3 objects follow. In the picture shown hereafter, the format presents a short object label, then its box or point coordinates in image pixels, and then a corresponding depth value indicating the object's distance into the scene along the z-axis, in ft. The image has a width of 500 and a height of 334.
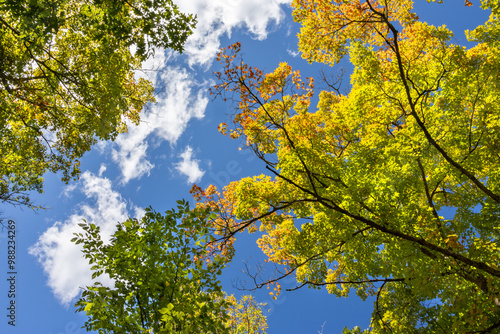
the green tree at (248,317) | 53.01
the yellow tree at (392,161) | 18.76
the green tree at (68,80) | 17.29
